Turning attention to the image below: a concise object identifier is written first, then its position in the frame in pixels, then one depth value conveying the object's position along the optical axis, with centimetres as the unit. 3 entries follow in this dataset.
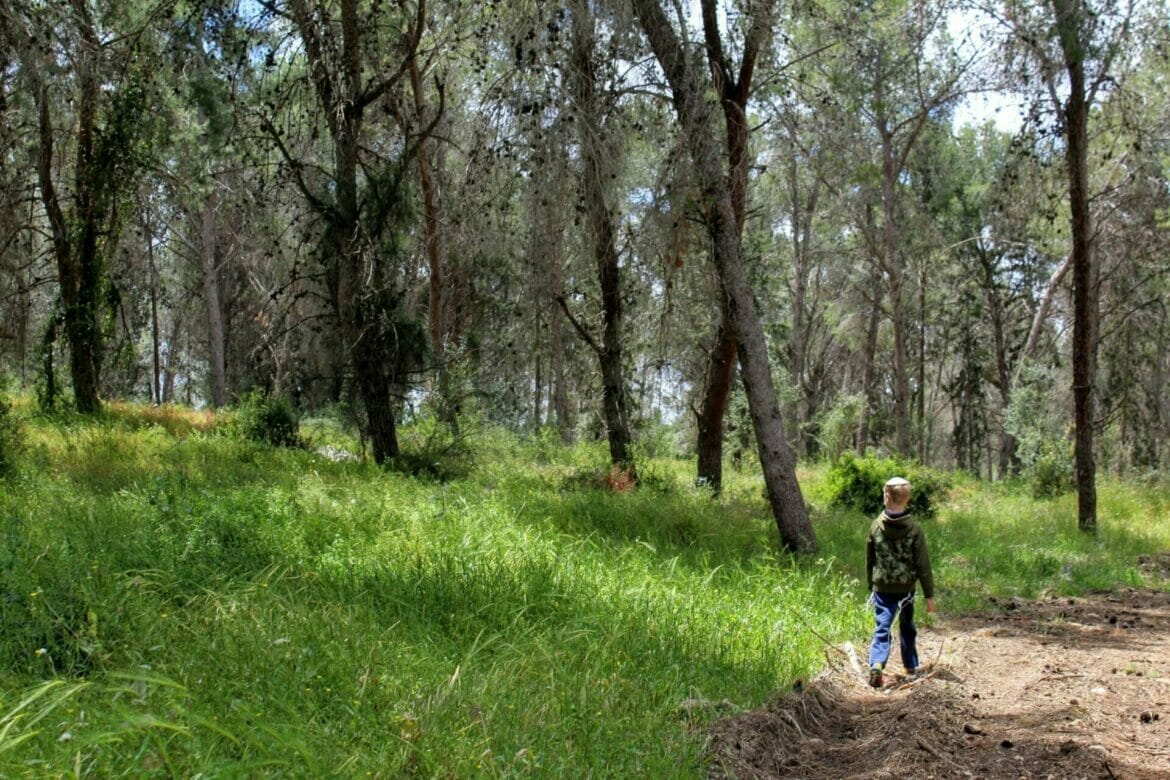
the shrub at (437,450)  1252
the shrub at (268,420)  1355
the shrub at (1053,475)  1823
